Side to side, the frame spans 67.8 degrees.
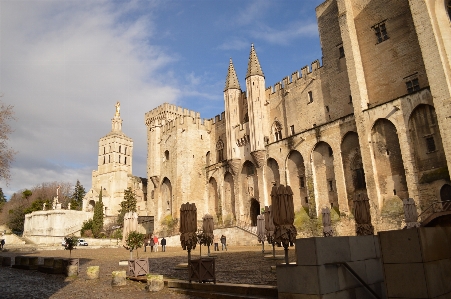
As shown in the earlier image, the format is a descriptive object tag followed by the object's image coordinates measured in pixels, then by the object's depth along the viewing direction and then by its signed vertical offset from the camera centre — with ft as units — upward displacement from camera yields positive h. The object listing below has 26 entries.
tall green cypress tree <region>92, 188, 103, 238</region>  161.38 +13.21
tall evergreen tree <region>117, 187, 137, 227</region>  177.17 +21.61
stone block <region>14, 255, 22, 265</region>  57.33 -1.16
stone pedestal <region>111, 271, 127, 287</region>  35.91 -3.33
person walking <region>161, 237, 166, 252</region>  97.02 +0.37
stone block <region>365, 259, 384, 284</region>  22.95 -2.53
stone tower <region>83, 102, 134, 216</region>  230.07 +56.74
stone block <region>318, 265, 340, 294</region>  19.62 -2.48
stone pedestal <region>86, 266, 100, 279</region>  40.83 -2.87
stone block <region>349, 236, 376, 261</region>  22.57 -0.92
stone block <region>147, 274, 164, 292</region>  32.68 -3.60
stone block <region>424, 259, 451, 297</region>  16.33 -2.27
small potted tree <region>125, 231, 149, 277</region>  40.24 -2.47
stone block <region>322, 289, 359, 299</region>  19.75 -3.49
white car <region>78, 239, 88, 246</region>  131.94 +2.33
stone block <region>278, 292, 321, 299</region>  19.71 -3.47
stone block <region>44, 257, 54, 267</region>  48.37 -1.63
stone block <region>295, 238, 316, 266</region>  20.17 -0.84
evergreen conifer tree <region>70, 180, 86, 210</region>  261.85 +42.52
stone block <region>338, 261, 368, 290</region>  20.83 -2.54
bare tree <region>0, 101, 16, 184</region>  63.21 +17.64
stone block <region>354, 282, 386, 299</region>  21.60 -3.70
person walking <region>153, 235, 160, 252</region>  97.91 +0.63
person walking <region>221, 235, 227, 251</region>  89.61 +0.30
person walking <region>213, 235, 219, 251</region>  89.51 -0.38
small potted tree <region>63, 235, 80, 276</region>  43.29 -2.20
